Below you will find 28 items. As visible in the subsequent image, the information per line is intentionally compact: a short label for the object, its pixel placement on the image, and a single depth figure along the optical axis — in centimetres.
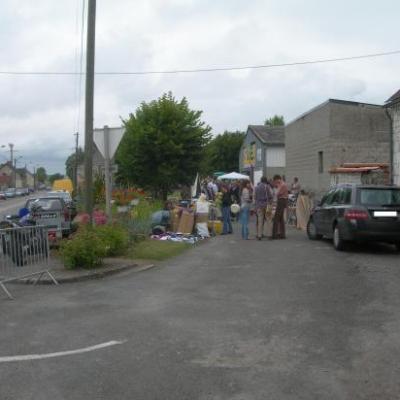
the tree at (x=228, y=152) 7288
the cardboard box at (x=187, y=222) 1725
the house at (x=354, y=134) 2459
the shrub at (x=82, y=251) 1121
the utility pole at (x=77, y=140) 7453
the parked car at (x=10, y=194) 8822
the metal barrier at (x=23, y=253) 946
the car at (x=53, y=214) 1602
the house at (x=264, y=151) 4637
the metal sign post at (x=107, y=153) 1263
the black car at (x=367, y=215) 1253
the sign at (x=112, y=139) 1267
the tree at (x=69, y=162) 8452
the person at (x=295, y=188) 2196
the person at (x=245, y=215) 1628
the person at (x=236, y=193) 2284
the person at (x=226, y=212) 1784
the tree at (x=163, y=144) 2777
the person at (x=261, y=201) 1575
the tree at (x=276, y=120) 9494
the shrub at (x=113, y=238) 1234
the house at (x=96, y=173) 3353
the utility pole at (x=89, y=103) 1368
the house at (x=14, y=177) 13851
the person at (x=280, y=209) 1579
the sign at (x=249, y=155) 5094
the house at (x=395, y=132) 2075
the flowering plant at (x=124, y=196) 2133
